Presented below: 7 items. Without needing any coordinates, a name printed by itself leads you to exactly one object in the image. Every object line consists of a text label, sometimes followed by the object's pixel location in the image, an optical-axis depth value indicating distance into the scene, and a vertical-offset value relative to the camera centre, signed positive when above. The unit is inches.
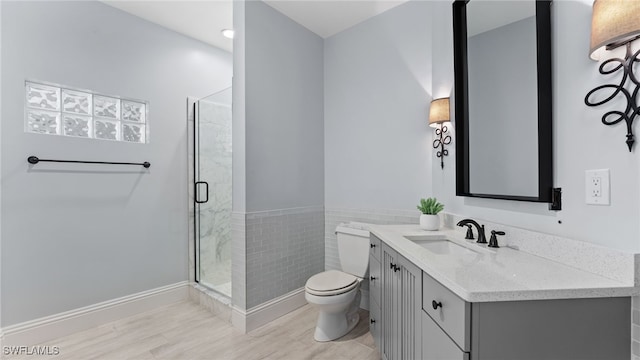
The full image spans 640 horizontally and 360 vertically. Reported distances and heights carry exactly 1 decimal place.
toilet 80.4 -30.2
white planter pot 75.2 -11.0
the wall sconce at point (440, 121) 80.4 +16.3
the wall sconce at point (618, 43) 36.6 +18.3
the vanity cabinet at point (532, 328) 35.7 -18.8
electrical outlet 42.4 -1.1
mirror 52.0 +17.1
